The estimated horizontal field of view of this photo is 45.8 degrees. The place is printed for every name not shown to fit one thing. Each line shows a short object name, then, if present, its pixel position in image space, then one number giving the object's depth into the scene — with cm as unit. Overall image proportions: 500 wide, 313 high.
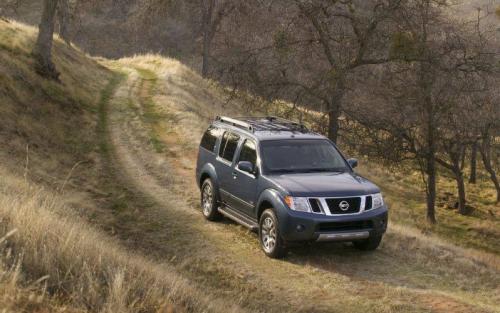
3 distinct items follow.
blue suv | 949
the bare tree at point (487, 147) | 2551
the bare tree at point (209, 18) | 4321
